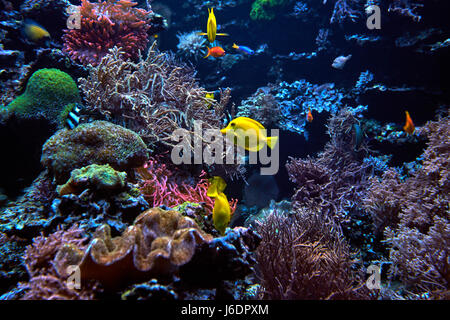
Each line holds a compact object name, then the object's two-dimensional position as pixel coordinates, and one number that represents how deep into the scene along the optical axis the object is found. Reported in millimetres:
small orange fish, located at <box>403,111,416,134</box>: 3484
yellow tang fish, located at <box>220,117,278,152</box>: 2709
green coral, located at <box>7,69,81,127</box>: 3279
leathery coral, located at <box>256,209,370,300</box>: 2105
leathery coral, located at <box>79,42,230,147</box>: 3184
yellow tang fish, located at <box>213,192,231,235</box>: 2158
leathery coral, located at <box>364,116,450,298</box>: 2086
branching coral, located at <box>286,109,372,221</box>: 3789
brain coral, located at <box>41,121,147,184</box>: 2422
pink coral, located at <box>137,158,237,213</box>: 2975
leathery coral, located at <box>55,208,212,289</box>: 1389
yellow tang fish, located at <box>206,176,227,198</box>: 2545
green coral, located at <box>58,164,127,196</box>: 1959
